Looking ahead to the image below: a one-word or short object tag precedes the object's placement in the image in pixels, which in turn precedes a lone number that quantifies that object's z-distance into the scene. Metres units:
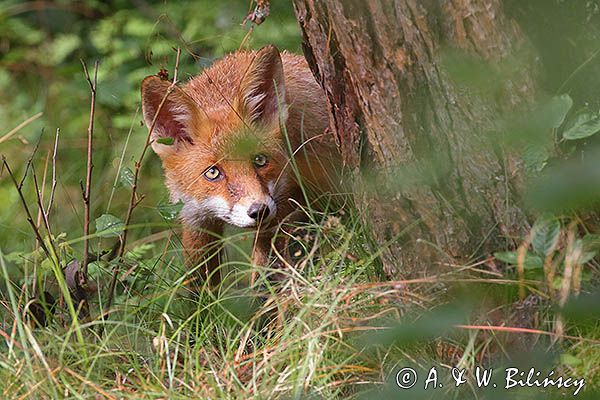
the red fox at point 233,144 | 8.03
